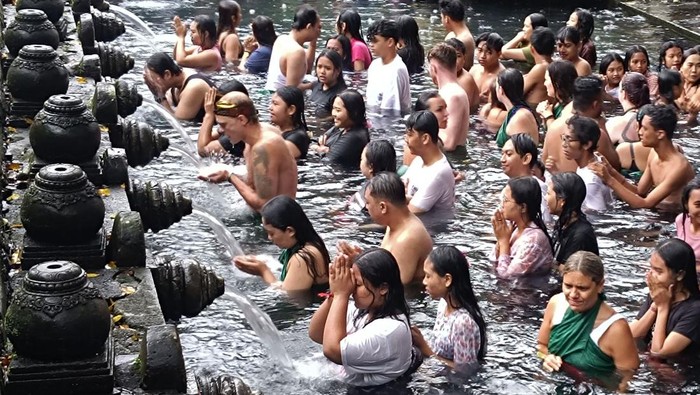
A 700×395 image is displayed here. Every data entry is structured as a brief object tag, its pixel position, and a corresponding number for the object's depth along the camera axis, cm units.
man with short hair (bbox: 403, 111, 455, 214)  948
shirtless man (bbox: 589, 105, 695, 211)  988
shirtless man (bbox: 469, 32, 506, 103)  1362
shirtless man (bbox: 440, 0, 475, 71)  1485
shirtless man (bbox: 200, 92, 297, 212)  955
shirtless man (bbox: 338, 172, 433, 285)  801
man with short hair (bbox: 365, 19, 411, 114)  1313
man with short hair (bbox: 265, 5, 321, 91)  1389
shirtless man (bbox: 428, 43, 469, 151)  1180
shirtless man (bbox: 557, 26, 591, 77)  1385
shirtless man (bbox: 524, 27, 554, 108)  1374
